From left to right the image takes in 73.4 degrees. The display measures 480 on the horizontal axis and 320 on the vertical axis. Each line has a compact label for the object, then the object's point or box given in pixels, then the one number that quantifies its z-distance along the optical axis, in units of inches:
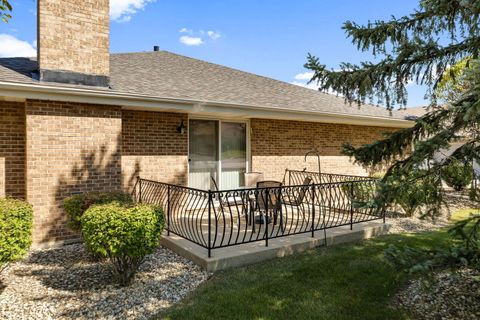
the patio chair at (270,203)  237.6
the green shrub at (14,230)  161.2
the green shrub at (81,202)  212.7
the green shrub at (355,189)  282.0
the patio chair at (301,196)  269.6
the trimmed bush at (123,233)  163.6
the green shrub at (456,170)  135.1
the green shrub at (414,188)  129.8
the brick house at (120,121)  244.2
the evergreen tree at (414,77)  133.2
